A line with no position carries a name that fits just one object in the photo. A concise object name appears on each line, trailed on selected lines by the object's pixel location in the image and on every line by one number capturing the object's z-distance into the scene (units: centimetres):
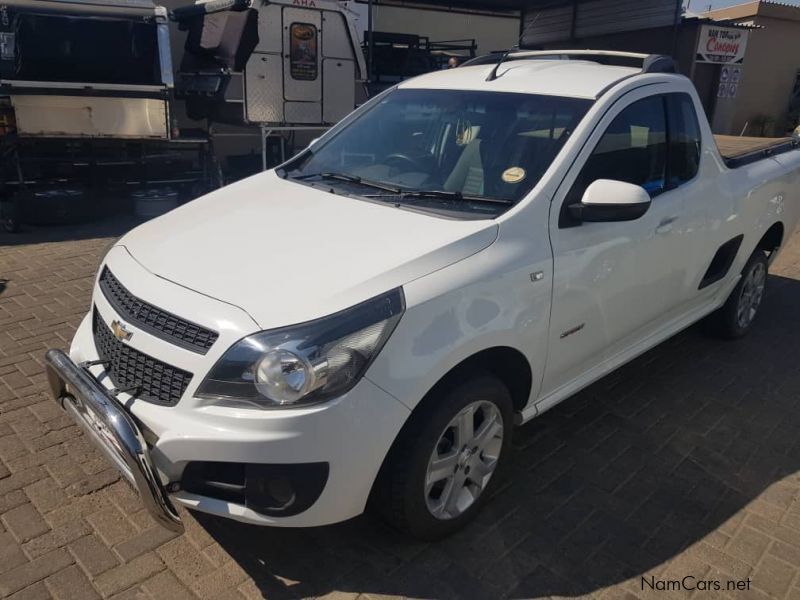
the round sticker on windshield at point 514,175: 304
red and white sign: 1549
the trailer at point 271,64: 861
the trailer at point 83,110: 750
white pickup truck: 225
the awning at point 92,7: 765
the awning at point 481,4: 1509
